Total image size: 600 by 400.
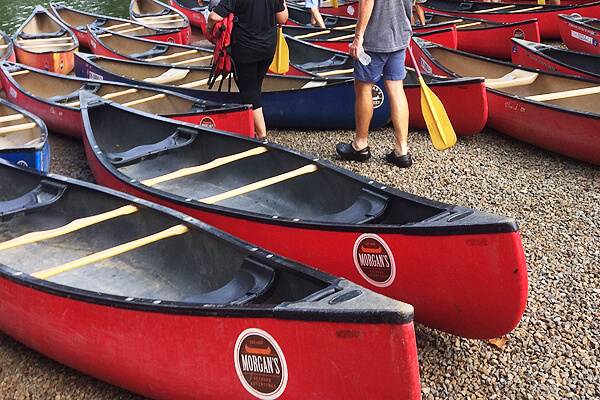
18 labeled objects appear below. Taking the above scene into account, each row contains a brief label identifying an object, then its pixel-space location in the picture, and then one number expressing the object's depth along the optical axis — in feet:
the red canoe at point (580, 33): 27.22
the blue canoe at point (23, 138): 17.16
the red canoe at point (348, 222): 10.14
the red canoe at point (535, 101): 18.06
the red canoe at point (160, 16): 34.88
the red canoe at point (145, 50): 27.62
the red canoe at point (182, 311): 8.10
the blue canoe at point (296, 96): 21.16
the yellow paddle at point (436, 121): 17.22
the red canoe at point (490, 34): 28.53
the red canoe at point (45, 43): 30.07
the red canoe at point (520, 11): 32.32
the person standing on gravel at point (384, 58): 16.84
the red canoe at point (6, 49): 30.25
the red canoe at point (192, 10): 39.55
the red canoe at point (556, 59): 23.20
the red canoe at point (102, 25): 32.76
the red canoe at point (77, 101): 18.79
